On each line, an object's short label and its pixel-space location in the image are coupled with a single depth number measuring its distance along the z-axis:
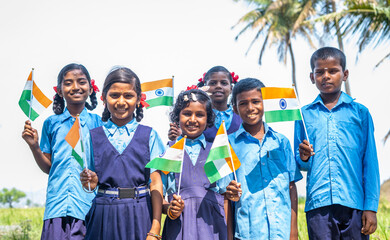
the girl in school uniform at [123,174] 3.49
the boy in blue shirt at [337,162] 3.70
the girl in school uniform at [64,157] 4.06
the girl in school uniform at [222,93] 4.81
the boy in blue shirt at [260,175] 3.67
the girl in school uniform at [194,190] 3.51
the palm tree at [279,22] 26.09
